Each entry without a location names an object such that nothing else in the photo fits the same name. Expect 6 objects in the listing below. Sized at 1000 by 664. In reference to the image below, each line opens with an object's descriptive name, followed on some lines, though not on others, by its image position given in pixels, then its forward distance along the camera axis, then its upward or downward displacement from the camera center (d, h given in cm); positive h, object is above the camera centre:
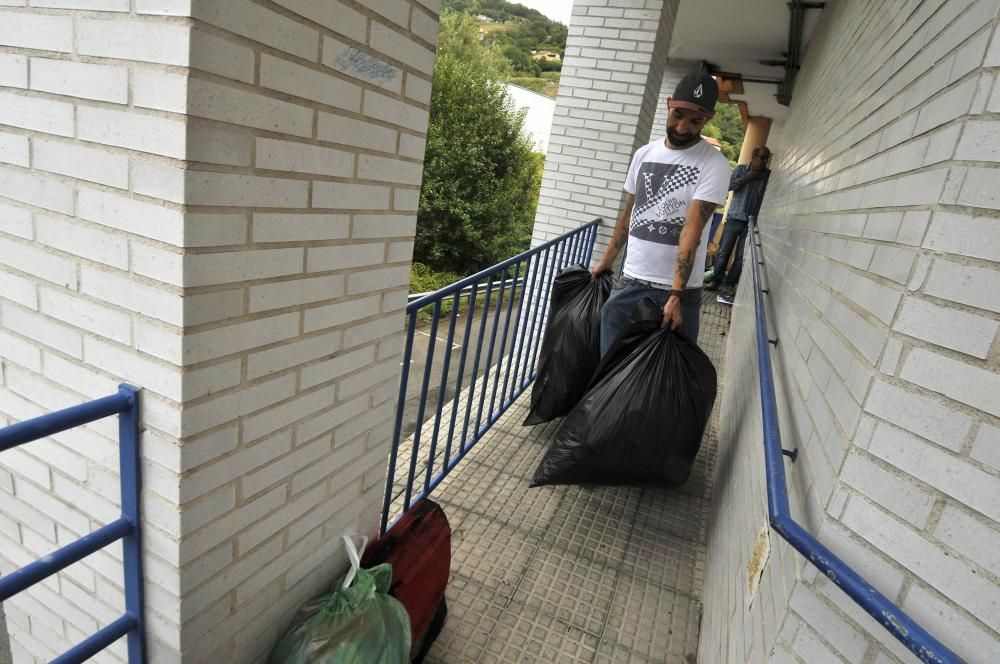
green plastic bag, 142 -117
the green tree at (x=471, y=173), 1576 +25
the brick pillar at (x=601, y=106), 425 +73
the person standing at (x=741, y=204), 648 +27
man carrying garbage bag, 268 +1
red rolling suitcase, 174 -120
